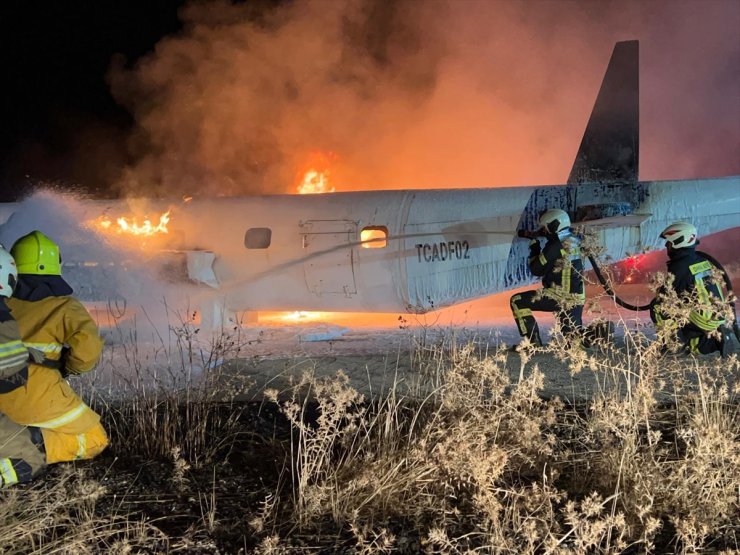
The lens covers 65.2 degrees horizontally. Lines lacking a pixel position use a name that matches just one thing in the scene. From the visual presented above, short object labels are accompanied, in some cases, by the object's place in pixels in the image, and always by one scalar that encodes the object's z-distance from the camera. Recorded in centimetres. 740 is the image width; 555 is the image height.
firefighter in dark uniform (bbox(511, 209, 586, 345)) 782
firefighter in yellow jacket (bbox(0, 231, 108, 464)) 395
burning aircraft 891
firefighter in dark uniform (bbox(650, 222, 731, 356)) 727
